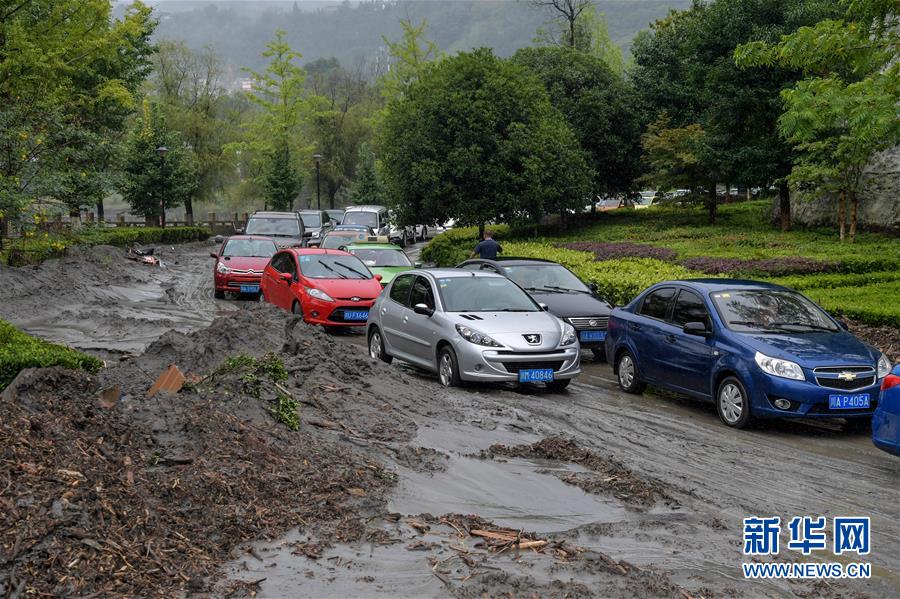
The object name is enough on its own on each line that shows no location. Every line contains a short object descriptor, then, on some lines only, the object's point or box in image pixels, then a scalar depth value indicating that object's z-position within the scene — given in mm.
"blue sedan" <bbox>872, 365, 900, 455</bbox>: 7633
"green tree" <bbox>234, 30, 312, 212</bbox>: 63219
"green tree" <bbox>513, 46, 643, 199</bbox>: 39125
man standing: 20891
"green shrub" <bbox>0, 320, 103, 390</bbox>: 7992
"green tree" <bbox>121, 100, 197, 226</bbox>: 48438
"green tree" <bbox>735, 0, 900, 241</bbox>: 12828
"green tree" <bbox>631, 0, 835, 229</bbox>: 29297
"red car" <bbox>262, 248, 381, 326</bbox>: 17281
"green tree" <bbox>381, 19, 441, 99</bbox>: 59844
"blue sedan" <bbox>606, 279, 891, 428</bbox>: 9516
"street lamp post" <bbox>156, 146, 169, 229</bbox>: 47938
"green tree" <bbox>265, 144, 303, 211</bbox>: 61562
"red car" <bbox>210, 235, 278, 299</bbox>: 22953
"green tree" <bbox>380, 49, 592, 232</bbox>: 30031
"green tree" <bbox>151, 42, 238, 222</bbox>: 66750
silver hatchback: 11562
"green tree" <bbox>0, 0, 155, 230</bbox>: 17938
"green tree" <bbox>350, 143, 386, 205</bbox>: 70250
